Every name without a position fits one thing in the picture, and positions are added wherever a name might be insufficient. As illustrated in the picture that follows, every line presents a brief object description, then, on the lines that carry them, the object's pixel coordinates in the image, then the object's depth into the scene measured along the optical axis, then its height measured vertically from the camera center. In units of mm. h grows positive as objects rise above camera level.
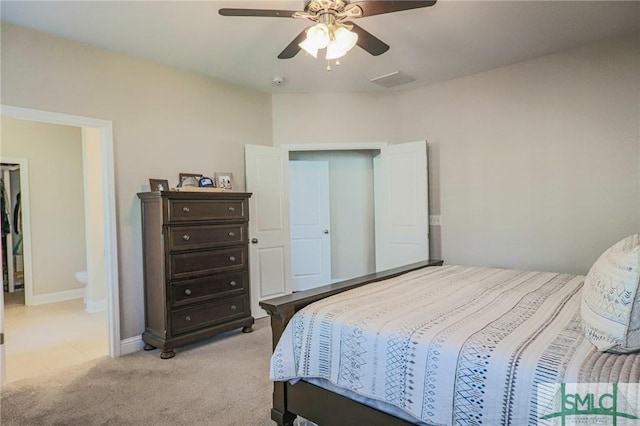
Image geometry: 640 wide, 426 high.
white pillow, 1269 -370
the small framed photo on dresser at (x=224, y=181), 3965 +291
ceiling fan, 2115 +1092
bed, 1247 -535
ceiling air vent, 3965 +1345
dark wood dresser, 3143 -496
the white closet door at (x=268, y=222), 4281 -166
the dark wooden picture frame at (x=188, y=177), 3553 +312
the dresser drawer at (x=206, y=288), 3206 -701
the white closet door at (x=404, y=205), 4277 -2
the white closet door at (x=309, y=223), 5789 -240
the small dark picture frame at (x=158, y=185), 3441 +231
